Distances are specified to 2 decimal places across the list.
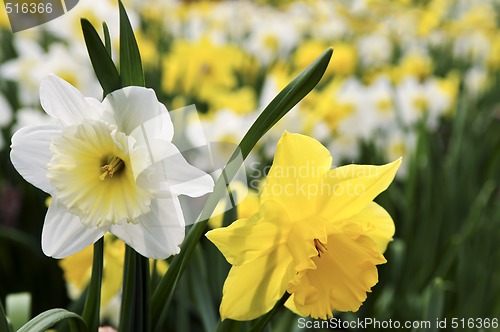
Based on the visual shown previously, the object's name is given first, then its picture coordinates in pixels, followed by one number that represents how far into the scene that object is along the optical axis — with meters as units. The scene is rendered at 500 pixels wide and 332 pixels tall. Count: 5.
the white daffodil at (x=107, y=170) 0.47
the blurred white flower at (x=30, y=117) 1.51
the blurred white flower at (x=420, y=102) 2.05
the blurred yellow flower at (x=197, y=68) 2.10
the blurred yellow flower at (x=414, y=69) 2.42
